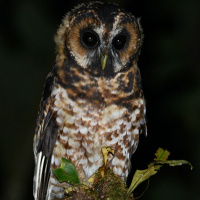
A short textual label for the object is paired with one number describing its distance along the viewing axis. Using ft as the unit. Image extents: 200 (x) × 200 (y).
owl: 17.24
